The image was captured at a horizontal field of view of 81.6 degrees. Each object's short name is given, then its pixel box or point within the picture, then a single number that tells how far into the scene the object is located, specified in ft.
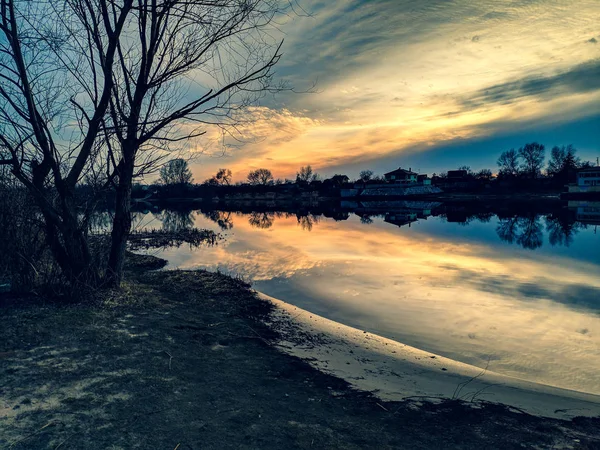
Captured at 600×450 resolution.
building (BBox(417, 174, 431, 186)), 398.70
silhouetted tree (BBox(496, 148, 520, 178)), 371.56
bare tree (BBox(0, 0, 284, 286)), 23.85
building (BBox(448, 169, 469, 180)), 400.51
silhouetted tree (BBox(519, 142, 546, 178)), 371.51
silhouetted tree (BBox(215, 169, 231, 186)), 467.93
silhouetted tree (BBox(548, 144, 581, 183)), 307.37
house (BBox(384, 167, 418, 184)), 399.30
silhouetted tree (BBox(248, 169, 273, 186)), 502.79
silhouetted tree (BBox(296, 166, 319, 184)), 517.55
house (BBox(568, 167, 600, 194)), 248.15
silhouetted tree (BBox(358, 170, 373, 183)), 469.41
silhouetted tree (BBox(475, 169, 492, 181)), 375.29
